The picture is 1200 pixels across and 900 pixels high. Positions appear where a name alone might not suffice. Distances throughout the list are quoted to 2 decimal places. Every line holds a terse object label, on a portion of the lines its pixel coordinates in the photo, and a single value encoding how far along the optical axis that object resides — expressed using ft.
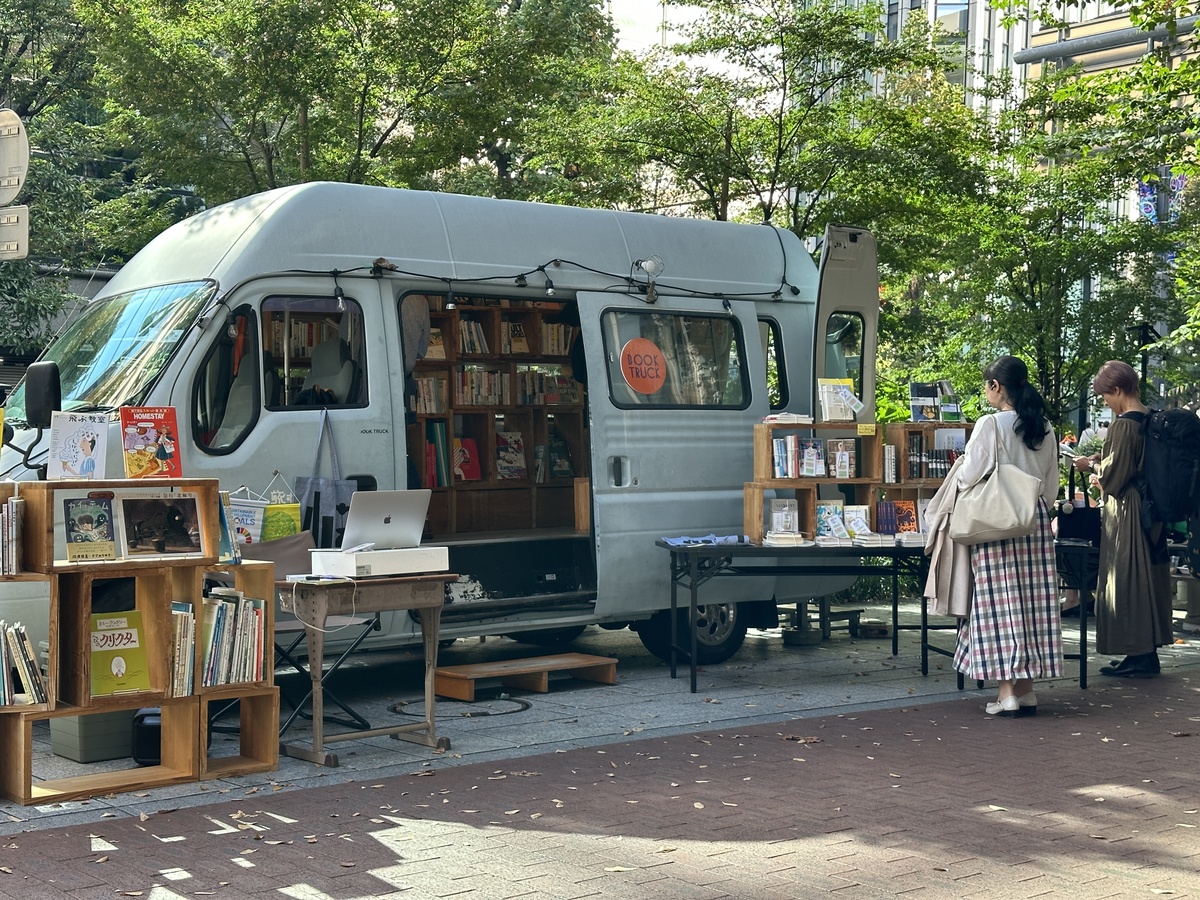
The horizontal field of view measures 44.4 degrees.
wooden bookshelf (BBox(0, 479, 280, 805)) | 20.18
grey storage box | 22.84
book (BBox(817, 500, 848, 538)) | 31.17
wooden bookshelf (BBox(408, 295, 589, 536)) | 34.96
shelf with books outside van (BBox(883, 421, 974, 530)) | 31.81
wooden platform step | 28.91
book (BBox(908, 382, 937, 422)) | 33.24
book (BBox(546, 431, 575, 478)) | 37.91
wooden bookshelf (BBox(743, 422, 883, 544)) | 31.09
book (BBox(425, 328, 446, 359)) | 34.65
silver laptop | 22.79
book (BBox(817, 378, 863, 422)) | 31.78
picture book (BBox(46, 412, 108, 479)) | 20.49
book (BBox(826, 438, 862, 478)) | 31.22
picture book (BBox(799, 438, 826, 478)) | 31.07
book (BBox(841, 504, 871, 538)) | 31.27
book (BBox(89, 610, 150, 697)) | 21.12
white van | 26.73
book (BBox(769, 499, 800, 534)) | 31.19
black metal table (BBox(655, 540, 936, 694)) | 29.71
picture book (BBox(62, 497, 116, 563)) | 20.37
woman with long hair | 27.09
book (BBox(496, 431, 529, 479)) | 37.11
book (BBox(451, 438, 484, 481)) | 35.99
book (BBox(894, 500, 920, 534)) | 31.63
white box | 22.36
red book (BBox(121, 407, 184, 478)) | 20.98
